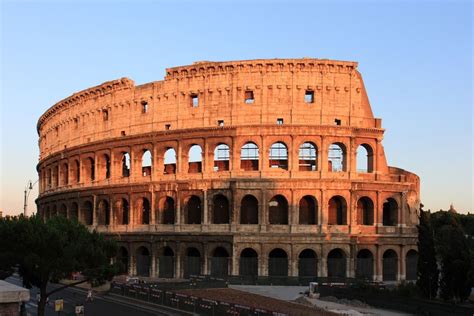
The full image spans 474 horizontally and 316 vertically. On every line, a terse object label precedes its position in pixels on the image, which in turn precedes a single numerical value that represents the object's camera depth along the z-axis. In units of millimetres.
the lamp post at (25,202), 63169
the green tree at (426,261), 37094
